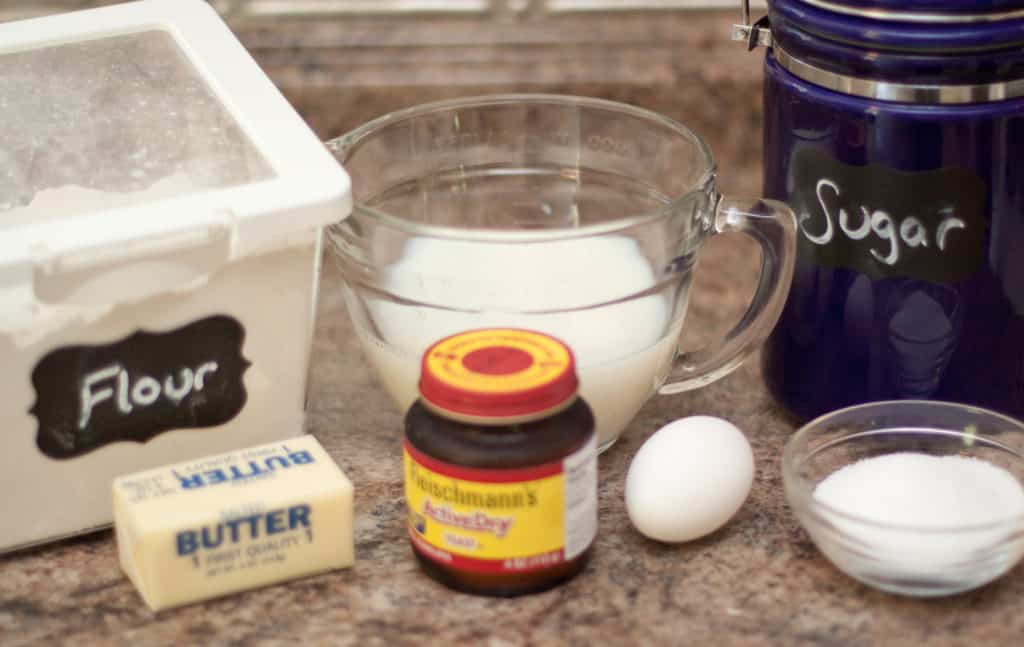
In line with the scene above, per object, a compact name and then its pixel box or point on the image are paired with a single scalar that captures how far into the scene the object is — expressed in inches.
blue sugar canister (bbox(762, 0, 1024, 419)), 38.7
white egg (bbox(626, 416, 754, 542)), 38.9
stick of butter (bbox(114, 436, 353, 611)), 37.8
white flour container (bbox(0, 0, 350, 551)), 37.4
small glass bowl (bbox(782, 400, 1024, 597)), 37.6
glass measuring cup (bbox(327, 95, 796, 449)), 39.8
